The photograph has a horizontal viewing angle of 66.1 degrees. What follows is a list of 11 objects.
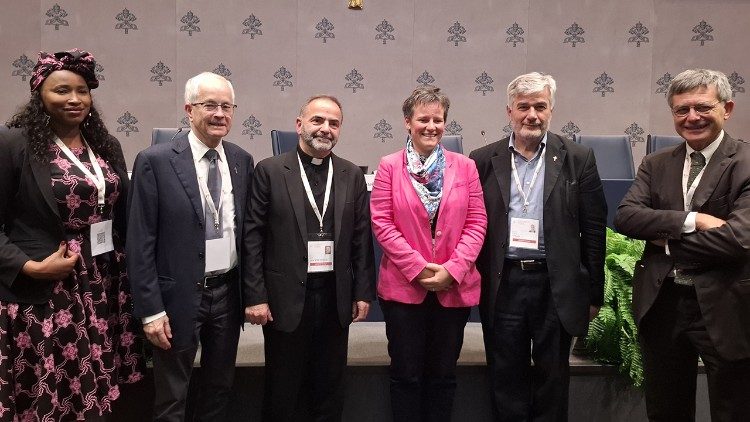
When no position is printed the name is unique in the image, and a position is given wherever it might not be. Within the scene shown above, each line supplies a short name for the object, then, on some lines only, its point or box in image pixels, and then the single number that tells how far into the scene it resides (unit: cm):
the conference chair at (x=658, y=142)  485
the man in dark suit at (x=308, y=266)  221
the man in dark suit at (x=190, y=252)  204
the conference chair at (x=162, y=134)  457
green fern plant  264
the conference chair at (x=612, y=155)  498
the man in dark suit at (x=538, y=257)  229
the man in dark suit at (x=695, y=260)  193
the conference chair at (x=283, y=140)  446
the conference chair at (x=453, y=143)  491
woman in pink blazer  227
